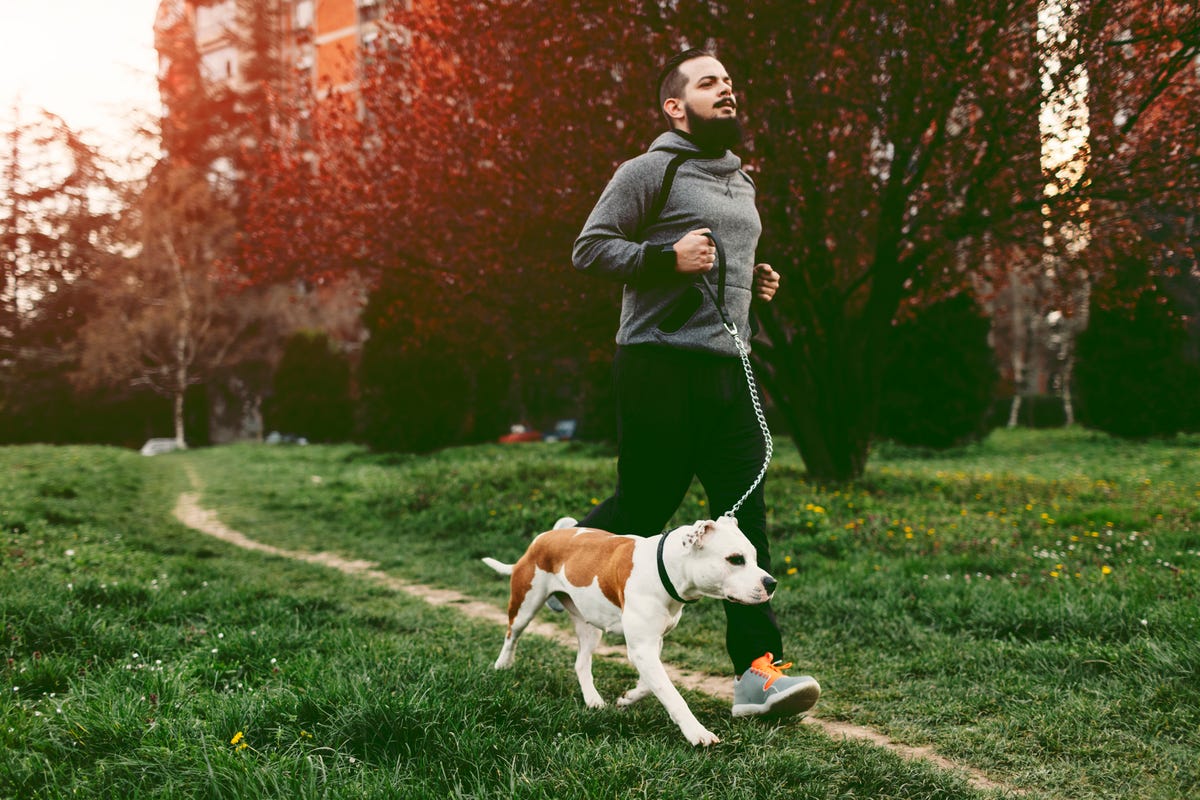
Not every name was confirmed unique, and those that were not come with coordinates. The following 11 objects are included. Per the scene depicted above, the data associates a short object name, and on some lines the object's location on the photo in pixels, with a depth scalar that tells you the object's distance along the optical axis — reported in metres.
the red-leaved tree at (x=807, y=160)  7.32
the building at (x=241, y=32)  35.38
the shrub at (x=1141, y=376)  16.67
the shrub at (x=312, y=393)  26.36
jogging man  2.94
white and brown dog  2.59
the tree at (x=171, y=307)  26.94
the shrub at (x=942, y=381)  16.52
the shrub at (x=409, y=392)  17.38
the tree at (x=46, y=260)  29.09
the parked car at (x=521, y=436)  24.69
